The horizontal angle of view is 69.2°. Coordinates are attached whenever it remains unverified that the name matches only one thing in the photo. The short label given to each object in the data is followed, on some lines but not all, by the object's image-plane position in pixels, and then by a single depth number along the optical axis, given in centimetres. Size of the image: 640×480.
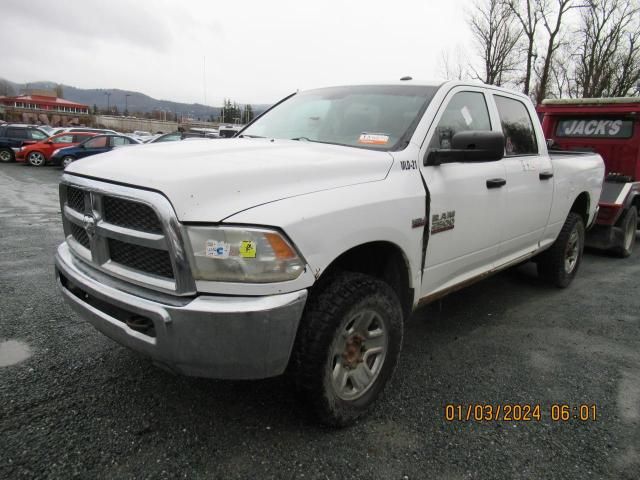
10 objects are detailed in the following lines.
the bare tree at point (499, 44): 2444
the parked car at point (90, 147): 1736
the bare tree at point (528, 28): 2392
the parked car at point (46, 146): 1888
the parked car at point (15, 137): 1980
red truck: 643
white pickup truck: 189
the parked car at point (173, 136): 1703
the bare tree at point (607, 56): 2511
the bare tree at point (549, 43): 2327
